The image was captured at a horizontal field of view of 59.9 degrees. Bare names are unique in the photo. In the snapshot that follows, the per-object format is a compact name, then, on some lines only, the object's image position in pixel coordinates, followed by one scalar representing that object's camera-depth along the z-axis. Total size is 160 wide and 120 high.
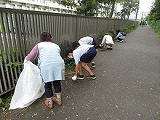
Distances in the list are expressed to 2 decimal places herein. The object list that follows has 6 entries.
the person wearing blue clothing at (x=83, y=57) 3.84
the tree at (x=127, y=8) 33.16
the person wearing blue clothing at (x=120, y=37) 11.54
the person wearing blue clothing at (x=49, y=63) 2.64
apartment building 28.75
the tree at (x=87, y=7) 10.48
